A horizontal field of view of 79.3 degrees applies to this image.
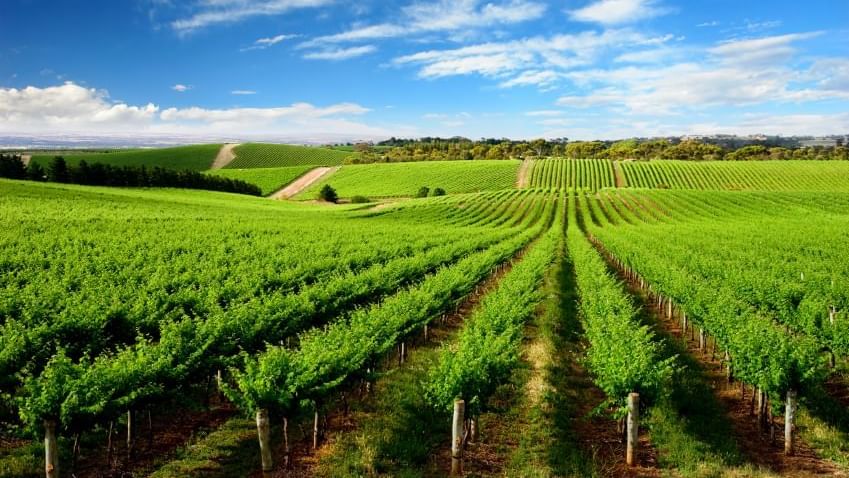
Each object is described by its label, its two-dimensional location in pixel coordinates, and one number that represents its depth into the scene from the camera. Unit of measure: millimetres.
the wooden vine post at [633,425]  10648
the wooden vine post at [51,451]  8773
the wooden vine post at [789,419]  11156
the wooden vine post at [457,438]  10297
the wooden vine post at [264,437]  9789
